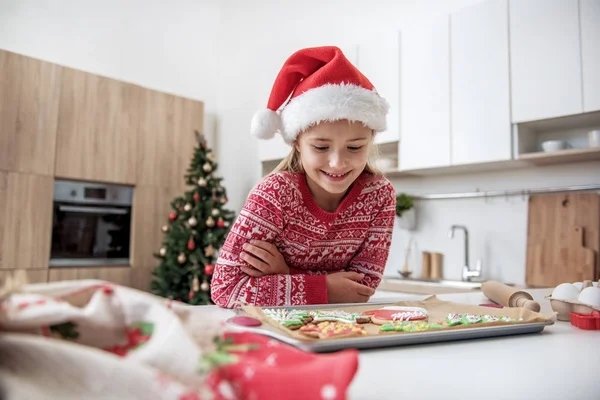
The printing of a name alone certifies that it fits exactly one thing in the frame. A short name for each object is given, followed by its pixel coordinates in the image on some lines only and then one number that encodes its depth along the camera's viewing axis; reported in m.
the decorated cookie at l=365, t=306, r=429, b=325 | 0.84
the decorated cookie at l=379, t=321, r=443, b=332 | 0.73
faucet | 2.96
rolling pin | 0.97
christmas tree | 3.63
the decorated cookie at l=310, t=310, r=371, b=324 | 0.81
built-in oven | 3.41
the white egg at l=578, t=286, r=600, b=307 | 0.96
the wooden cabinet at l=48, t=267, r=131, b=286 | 3.34
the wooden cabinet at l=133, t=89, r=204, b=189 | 3.87
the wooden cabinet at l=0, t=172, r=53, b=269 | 3.13
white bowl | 2.52
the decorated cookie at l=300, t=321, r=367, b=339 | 0.66
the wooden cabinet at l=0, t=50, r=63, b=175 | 3.14
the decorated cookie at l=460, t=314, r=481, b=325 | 0.79
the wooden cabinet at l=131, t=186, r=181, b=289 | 3.78
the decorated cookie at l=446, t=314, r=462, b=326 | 0.79
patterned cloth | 0.37
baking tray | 0.63
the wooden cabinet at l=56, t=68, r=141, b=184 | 3.43
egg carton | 0.94
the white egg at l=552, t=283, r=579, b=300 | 1.02
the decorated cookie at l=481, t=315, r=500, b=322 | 0.82
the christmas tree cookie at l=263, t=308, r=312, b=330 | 0.74
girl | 1.24
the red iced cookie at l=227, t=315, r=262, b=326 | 0.76
